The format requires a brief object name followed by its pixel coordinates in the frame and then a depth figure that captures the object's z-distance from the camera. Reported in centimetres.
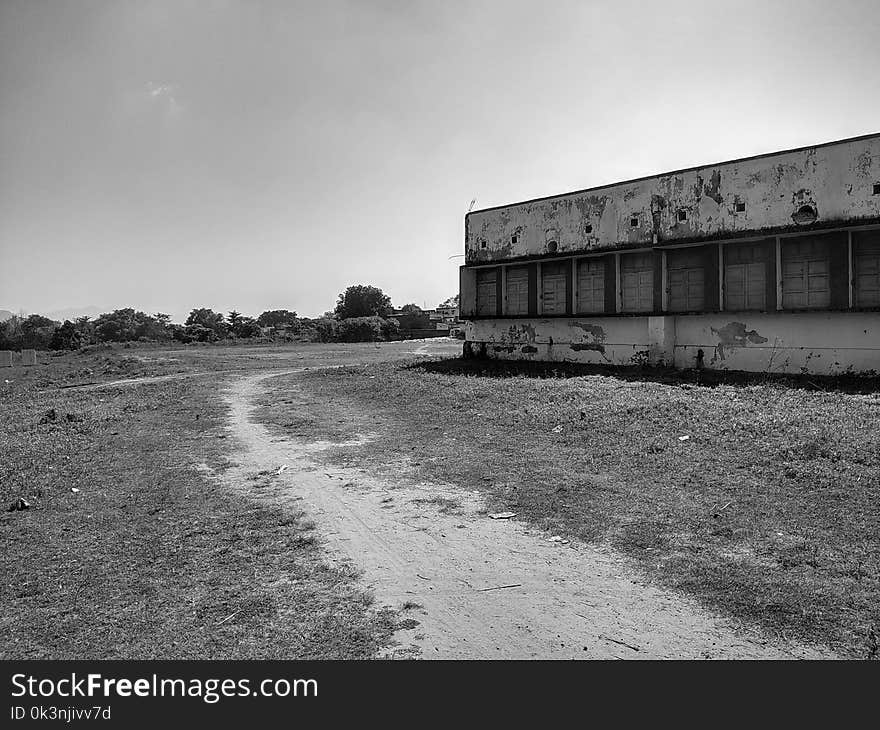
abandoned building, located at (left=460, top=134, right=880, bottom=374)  1405
